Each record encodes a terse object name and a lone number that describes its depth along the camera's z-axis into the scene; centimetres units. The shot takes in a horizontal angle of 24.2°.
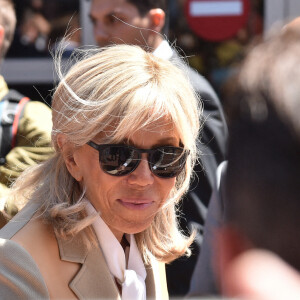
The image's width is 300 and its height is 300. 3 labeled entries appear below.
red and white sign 525
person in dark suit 304
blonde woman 189
